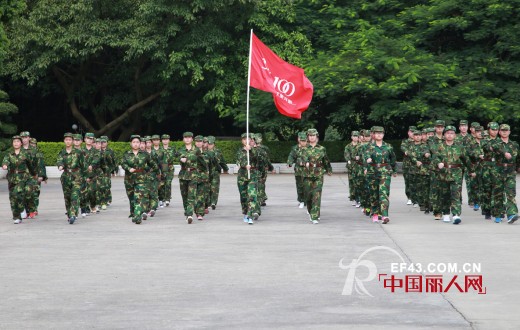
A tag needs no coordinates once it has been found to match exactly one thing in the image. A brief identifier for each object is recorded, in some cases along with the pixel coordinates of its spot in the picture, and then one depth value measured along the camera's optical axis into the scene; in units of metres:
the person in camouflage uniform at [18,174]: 18.89
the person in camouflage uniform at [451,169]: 17.78
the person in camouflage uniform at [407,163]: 21.80
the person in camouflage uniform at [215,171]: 19.64
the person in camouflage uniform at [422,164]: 20.48
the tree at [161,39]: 41.19
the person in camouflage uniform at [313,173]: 18.27
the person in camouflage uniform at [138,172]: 18.45
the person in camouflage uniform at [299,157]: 18.52
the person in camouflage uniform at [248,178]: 18.42
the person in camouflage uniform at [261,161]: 19.17
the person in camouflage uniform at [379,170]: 17.84
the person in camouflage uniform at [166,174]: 22.75
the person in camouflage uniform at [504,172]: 17.75
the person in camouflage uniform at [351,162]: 23.41
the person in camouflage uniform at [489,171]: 18.09
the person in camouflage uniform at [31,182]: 19.27
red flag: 21.05
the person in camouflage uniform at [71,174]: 18.42
